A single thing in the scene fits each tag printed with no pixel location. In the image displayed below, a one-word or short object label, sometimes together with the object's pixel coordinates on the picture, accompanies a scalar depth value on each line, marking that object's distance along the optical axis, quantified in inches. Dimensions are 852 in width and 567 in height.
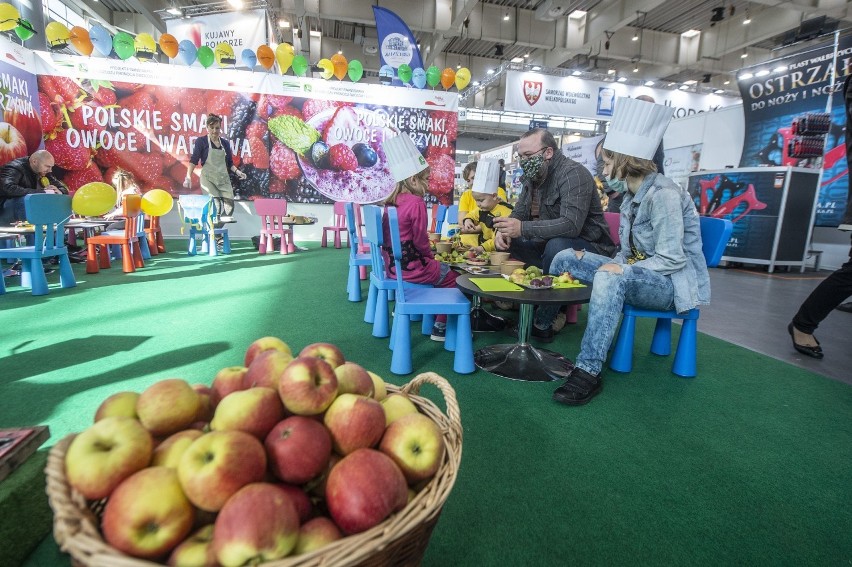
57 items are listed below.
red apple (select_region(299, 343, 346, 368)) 41.5
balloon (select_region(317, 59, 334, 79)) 333.1
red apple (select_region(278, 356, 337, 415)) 33.0
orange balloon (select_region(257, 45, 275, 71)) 306.2
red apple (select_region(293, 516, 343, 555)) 27.5
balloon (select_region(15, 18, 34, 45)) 261.4
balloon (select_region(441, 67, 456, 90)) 348.2
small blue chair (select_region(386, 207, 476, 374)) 96.0
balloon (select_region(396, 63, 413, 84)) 337.1
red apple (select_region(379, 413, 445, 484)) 33.9
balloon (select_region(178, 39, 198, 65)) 306.2
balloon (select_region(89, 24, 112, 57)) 287.9
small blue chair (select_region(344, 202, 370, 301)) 155.6
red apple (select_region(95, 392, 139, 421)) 33.2
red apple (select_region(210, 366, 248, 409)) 37.0
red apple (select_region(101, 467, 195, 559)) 25.6
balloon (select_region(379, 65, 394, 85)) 345.4
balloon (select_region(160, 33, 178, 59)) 293.7
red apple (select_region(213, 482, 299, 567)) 24.7
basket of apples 25.7
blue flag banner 329.4
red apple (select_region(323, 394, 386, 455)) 33.3
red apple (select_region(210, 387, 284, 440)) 31.4
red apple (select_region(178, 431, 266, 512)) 27.1
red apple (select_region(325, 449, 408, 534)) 29.0
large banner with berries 312.3
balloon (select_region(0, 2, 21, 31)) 247.0
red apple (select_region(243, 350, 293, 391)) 36.0
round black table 89.9
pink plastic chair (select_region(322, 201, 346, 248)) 321.8
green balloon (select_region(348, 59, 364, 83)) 334.3
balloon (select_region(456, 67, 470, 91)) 348.2
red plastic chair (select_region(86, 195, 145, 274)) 197.8
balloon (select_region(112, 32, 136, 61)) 299.1
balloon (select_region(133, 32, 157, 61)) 305.7
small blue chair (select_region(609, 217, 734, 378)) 100.1
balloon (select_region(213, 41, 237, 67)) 319.0
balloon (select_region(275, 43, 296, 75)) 313.6
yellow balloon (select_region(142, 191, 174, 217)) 235.6
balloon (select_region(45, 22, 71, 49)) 284.7
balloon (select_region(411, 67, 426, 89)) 344.8
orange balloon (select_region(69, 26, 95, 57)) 286.8
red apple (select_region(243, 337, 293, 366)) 44.0
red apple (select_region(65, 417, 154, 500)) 27.8
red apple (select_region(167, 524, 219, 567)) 25.2
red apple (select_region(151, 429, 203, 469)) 29.7
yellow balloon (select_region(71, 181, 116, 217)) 176.7
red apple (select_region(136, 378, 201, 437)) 32.9
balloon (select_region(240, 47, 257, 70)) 314.8
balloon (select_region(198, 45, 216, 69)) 311.1
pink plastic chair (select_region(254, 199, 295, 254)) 274.2
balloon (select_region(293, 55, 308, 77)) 322.0
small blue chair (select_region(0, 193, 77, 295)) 154.4
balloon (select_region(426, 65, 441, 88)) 346.7
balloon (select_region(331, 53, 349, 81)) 334.3
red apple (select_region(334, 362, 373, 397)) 38.3
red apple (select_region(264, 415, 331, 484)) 30.4
